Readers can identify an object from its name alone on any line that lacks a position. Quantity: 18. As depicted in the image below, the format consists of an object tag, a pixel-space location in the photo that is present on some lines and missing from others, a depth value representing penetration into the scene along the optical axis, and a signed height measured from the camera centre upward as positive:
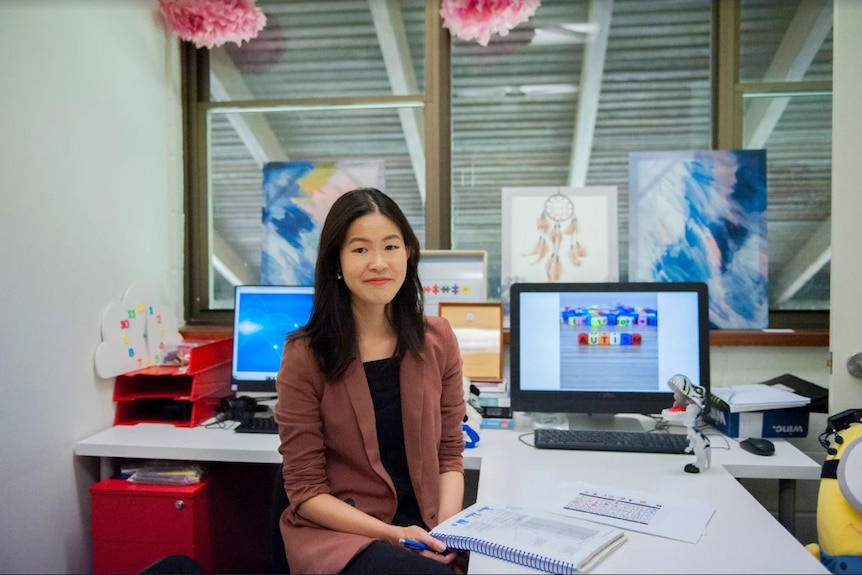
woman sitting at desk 1.32 -0.29
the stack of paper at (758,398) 1.73 -0.35
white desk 1.02 -0.49
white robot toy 1.49 -0.34
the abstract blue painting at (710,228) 2.25 +0.21
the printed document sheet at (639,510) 1.14 -0.48
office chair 1.38 -0.59
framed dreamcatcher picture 2.32 +0.19
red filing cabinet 1.78 -0.74
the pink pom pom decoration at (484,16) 2.26 +1.04
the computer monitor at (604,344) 1.83 -0.20
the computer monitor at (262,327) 2.12 -0.16
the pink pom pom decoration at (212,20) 2.30 +1.05
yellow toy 1.22 -0.49
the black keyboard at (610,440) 1.65 -0.46
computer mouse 1.62 -0.46
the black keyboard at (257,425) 1.91 -0.47
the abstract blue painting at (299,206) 2.50 +0.33
